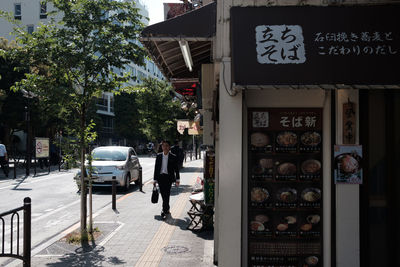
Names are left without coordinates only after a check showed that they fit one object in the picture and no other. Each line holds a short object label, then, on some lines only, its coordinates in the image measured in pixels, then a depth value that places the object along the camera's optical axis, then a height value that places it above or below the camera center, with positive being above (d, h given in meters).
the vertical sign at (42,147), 21.72 -0.61
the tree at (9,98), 26.97 +2.95
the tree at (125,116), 59.41 +3.48
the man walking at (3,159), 18.44 -1.13
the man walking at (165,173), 9.27 -0.89
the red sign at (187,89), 9.36 +1.35
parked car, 13.85 -1.08
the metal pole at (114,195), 10.22 -1.60
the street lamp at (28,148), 19.63 -0.67
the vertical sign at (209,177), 6.49 -0.70
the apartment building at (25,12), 47.59 +16.08
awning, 4.78 +1.41
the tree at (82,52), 7.02 +1.65
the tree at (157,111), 23.06 +1.68
